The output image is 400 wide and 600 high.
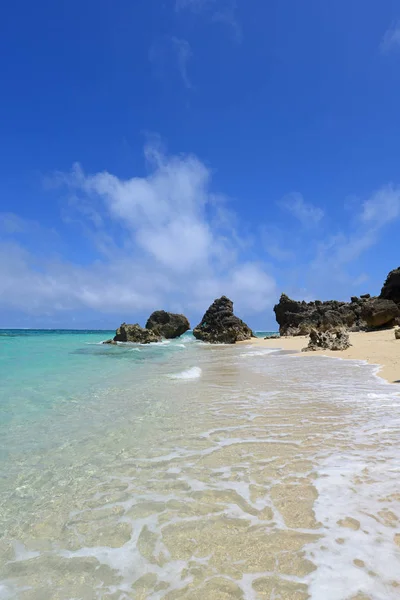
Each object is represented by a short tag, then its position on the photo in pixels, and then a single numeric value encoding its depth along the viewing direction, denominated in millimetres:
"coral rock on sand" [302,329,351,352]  24797
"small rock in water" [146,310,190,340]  64688
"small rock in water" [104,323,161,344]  49594
